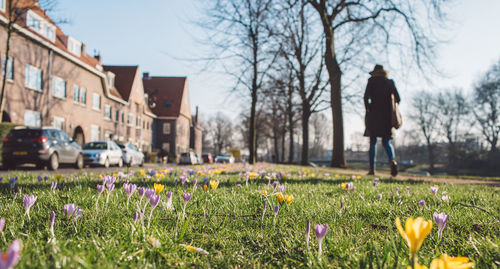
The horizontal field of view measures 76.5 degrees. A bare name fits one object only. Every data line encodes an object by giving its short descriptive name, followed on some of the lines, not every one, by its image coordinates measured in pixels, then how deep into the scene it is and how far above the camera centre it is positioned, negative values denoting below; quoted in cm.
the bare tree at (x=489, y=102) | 3922 +697
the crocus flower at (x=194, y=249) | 144 -44
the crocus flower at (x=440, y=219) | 154 -32
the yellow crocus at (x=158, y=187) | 204 -23
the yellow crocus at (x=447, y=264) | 84 -29
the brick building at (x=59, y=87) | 1841 +492
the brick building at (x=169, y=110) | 5100 +681
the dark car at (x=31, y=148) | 1179 +9
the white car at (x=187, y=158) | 3278 -66
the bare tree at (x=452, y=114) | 5025 +666
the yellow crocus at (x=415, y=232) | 91 -22
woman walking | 798 +116
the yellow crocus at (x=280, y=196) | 210 -29
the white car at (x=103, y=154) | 1656 -17
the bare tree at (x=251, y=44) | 1691 +623
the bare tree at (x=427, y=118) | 5691 +660
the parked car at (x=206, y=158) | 4596 -90
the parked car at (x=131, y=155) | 2075 -27
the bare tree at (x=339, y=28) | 1554 +625
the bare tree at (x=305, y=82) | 2419 +567
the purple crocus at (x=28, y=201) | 163 -27
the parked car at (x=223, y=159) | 4073 -90
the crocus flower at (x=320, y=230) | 128 -31
